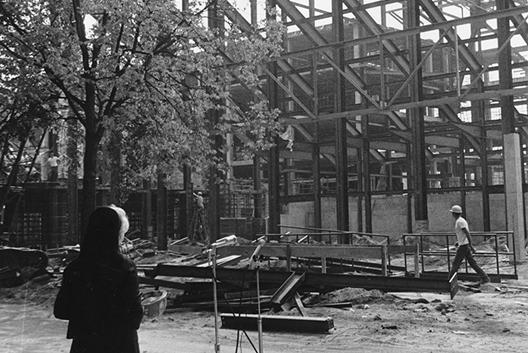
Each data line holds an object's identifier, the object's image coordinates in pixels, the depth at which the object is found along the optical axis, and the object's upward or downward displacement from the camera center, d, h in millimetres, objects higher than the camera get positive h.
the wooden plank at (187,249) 17431 -1370
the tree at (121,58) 9023 +2239
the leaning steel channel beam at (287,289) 10938 -1648
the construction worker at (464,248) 13133 -1142
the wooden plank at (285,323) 9266 -1890
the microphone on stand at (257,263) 5796 -659
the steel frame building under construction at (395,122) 17531 +2679
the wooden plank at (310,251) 12586 -1112
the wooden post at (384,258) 12205 -1220
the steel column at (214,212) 23453 -445
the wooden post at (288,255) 13219 -1200
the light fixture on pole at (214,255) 6289 -612
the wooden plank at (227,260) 13607 -1344
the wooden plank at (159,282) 12836 -1678
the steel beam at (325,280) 10742 -1517
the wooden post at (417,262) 12969 -1386
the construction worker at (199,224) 25875 -980
